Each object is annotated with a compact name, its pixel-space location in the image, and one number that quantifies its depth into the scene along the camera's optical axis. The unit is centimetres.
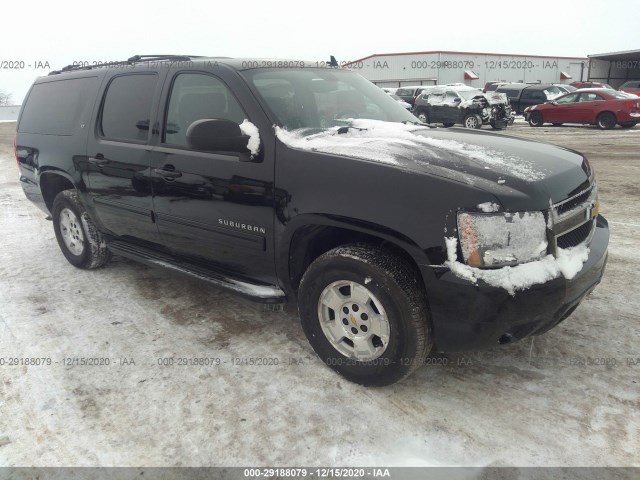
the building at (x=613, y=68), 3306
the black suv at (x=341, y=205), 229
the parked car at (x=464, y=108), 1698
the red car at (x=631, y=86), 2308
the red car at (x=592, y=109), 1598
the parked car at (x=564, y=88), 2235
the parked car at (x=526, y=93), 2174
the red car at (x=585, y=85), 2712
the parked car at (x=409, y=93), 2545
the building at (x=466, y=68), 4512
